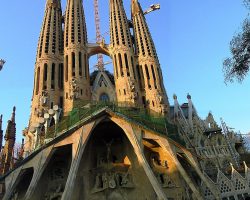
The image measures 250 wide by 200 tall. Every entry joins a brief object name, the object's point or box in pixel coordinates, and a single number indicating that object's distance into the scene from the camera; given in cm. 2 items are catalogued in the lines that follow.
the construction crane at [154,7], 4892
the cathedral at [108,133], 2244
